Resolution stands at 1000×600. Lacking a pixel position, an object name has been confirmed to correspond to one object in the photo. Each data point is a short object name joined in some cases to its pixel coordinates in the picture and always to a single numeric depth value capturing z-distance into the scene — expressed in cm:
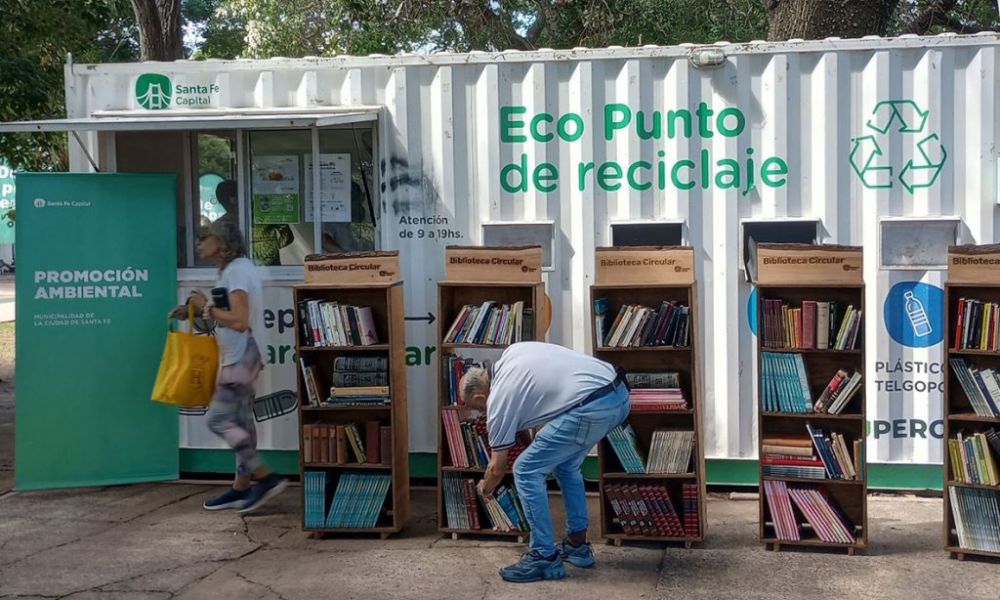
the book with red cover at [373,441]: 707
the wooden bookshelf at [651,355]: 673
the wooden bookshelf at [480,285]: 696
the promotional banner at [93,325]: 813
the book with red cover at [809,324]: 659
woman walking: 743
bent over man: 594
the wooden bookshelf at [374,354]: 705
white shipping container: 754
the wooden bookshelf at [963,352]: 634
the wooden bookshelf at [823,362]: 653
